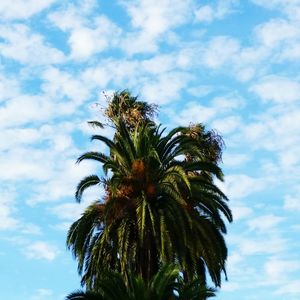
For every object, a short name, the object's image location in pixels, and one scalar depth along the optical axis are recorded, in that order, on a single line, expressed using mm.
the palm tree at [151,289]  28859
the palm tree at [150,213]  33281
